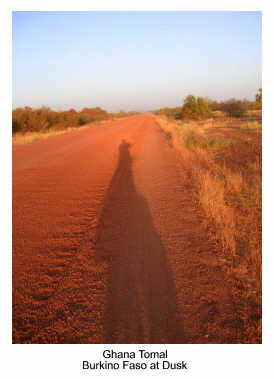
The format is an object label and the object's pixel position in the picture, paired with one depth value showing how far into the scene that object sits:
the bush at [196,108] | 36.12
